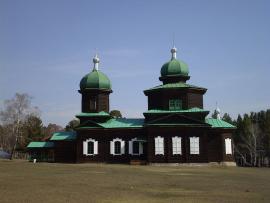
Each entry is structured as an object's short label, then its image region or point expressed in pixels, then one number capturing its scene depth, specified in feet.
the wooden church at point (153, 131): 145.07
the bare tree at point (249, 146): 221.87
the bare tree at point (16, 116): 199.41
